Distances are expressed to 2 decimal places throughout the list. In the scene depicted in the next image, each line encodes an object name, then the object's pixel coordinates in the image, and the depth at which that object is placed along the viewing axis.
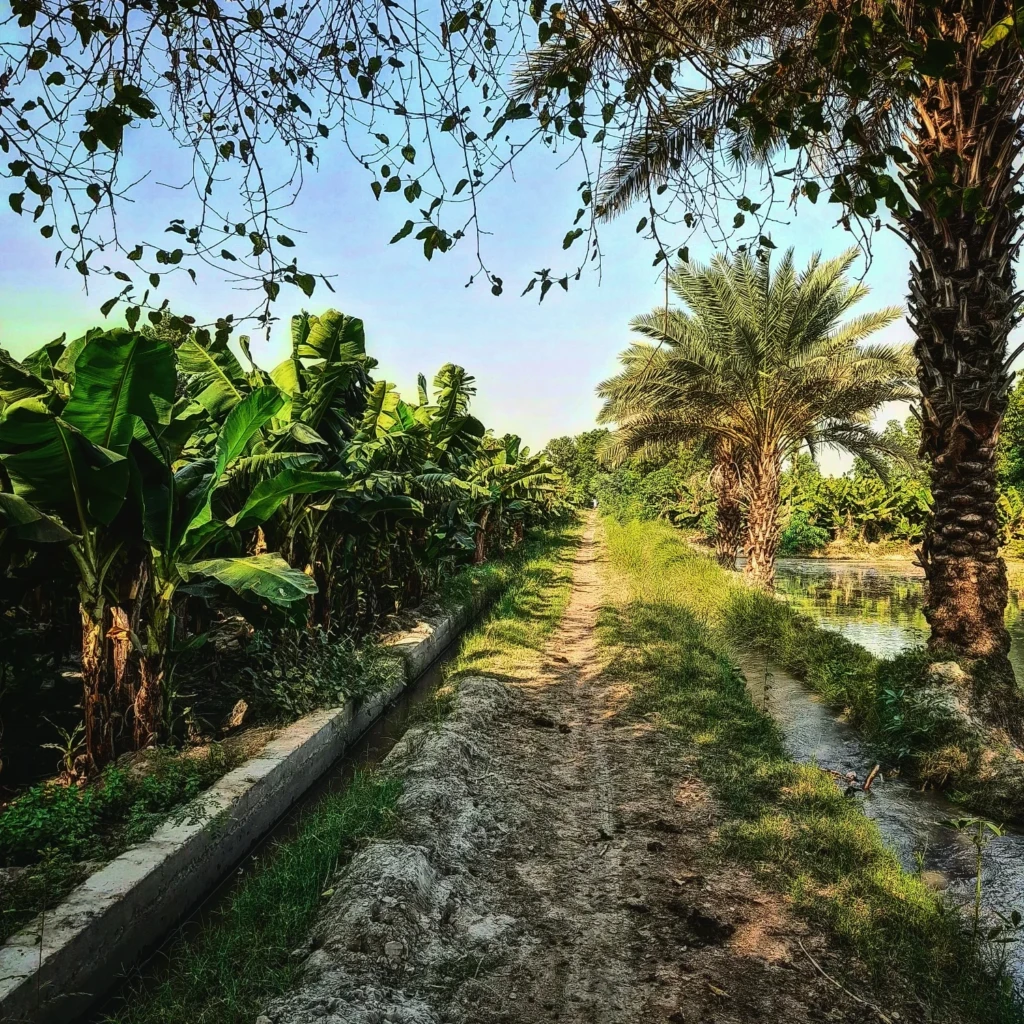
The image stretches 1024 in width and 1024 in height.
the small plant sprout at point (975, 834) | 4.43
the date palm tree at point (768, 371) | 12.95
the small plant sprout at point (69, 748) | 4.59
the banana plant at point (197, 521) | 4.66
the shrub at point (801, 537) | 29.11
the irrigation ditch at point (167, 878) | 2.96
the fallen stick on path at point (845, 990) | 2.73
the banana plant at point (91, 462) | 4.04
